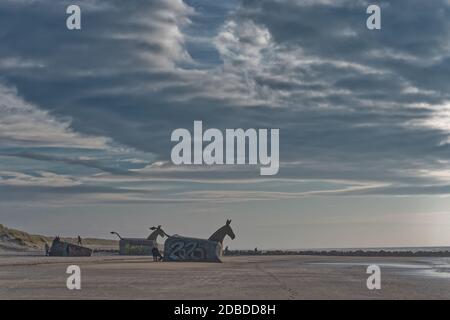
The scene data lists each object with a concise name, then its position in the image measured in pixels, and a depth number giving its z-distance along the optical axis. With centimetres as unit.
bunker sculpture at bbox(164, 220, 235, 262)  5922
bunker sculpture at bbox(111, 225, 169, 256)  9181
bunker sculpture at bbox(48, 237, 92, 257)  8488
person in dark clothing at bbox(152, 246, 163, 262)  6109
